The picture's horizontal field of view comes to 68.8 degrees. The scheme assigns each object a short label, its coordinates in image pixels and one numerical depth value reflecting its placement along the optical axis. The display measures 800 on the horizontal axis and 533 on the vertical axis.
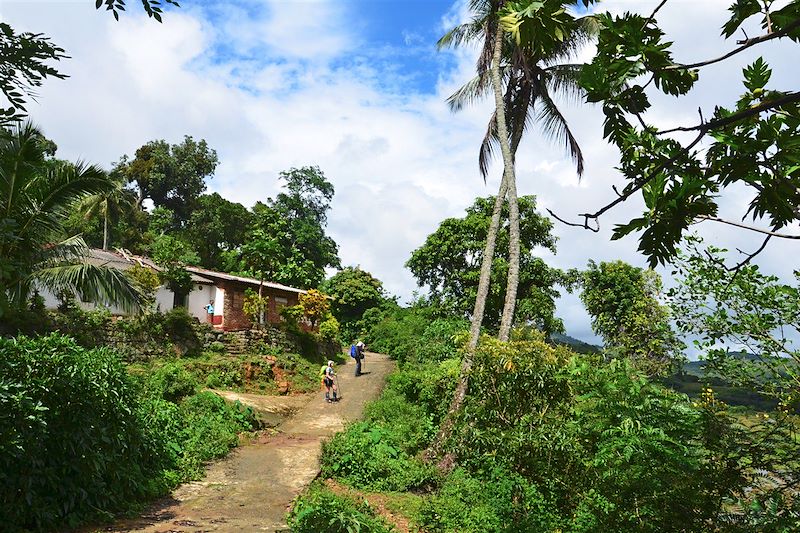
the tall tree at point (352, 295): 33.22
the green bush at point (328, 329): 25.23
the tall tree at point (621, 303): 27.33
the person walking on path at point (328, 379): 18.03
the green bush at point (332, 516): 6.36
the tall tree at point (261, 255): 25.20
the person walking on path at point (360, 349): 22.22
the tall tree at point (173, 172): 39.03
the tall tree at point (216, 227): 38.53
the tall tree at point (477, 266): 24.80
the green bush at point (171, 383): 13.55
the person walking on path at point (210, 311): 25.77
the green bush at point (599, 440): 4.51
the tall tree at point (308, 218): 37.06
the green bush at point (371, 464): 10.45
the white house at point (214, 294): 24.45
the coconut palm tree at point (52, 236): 10.66
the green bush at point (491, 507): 7.69
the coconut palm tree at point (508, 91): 13.73
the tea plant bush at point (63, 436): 6.50
